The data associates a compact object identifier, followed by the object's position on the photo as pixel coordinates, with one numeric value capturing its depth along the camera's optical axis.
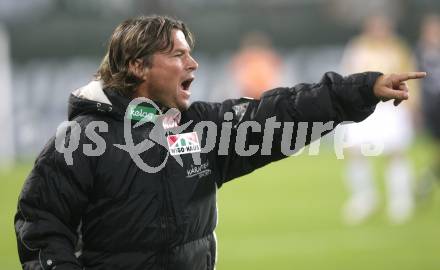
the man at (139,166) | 3.36
